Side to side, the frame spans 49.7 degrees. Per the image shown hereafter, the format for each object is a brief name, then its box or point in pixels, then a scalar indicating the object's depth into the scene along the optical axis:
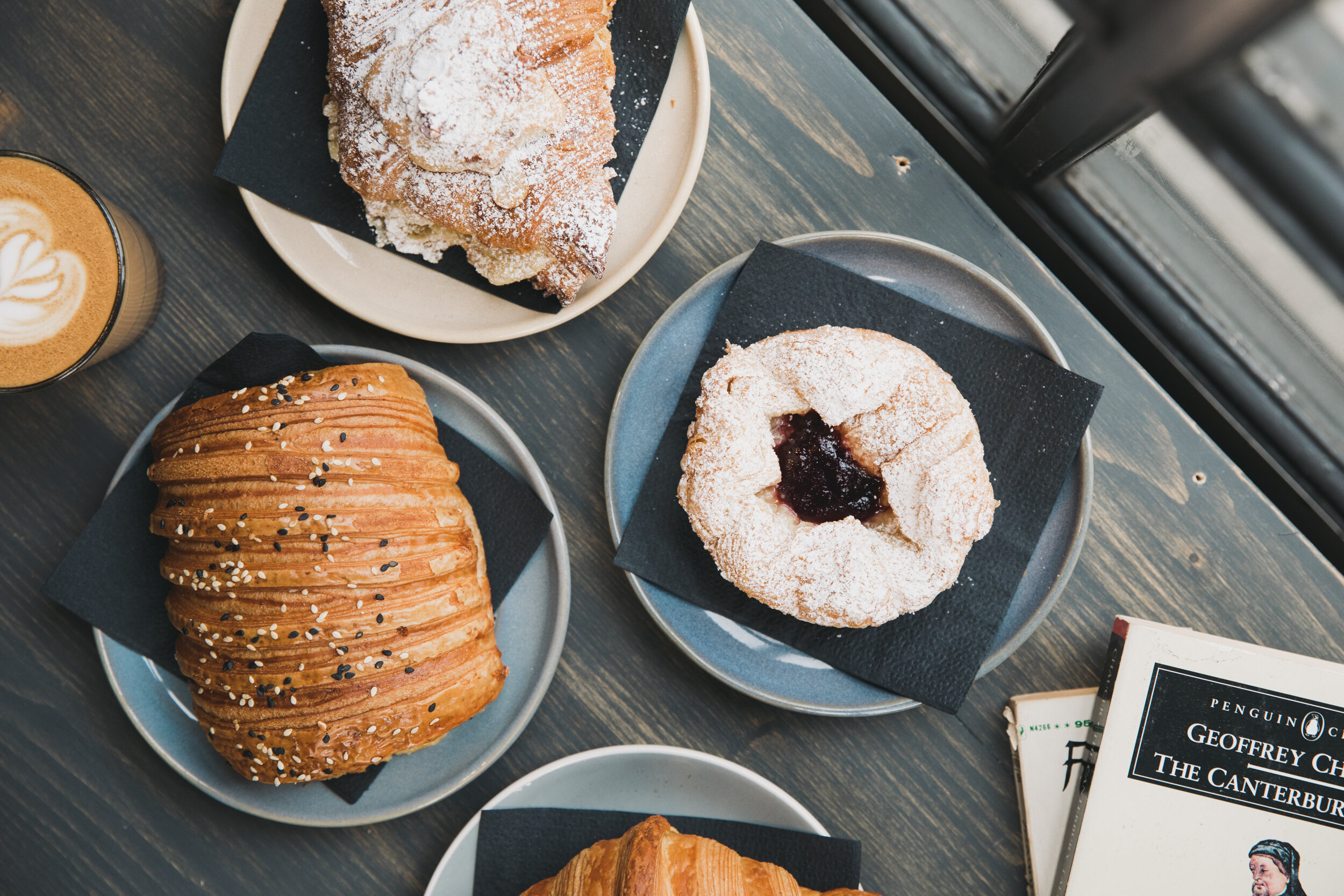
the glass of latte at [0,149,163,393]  0.47
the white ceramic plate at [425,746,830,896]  0.48
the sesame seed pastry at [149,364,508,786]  0.46
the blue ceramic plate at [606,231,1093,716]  0.49
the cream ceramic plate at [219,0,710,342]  0.48
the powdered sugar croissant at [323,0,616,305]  0.45
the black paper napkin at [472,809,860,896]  0.48
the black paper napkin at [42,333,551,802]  0.48
